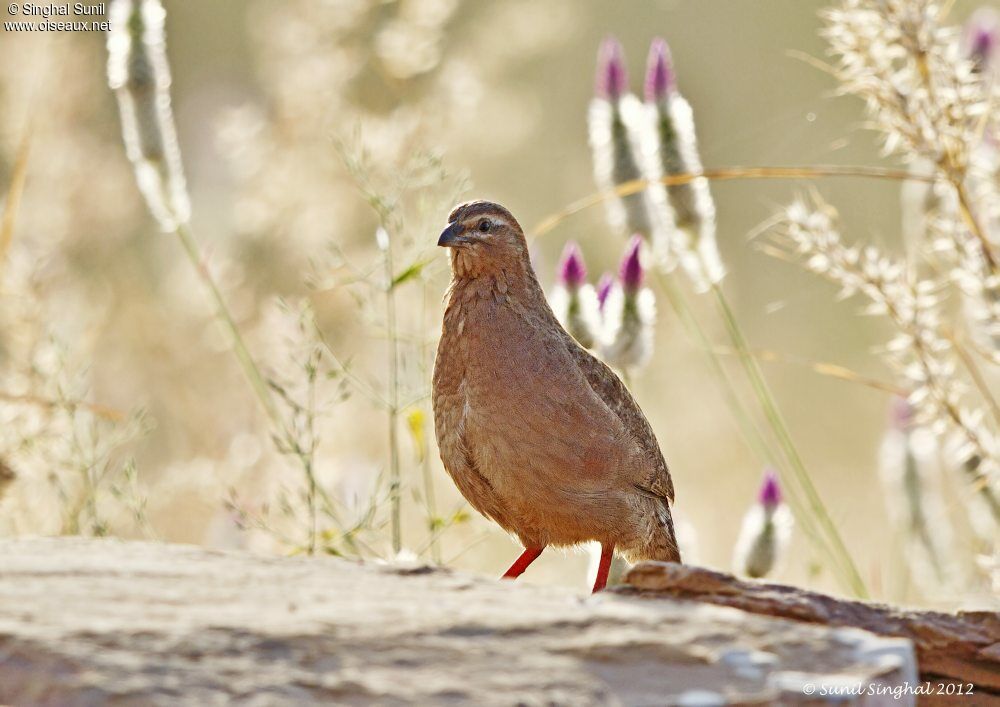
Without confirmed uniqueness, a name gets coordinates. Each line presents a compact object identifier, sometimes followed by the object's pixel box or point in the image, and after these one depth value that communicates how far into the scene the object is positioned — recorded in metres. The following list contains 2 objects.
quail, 6.63
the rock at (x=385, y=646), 4.03
